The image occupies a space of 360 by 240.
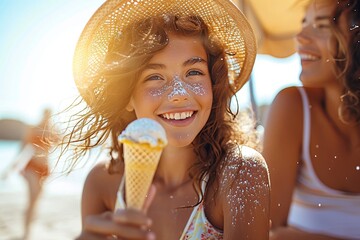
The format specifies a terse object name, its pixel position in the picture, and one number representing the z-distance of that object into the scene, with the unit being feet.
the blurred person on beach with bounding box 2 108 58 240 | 16.27
